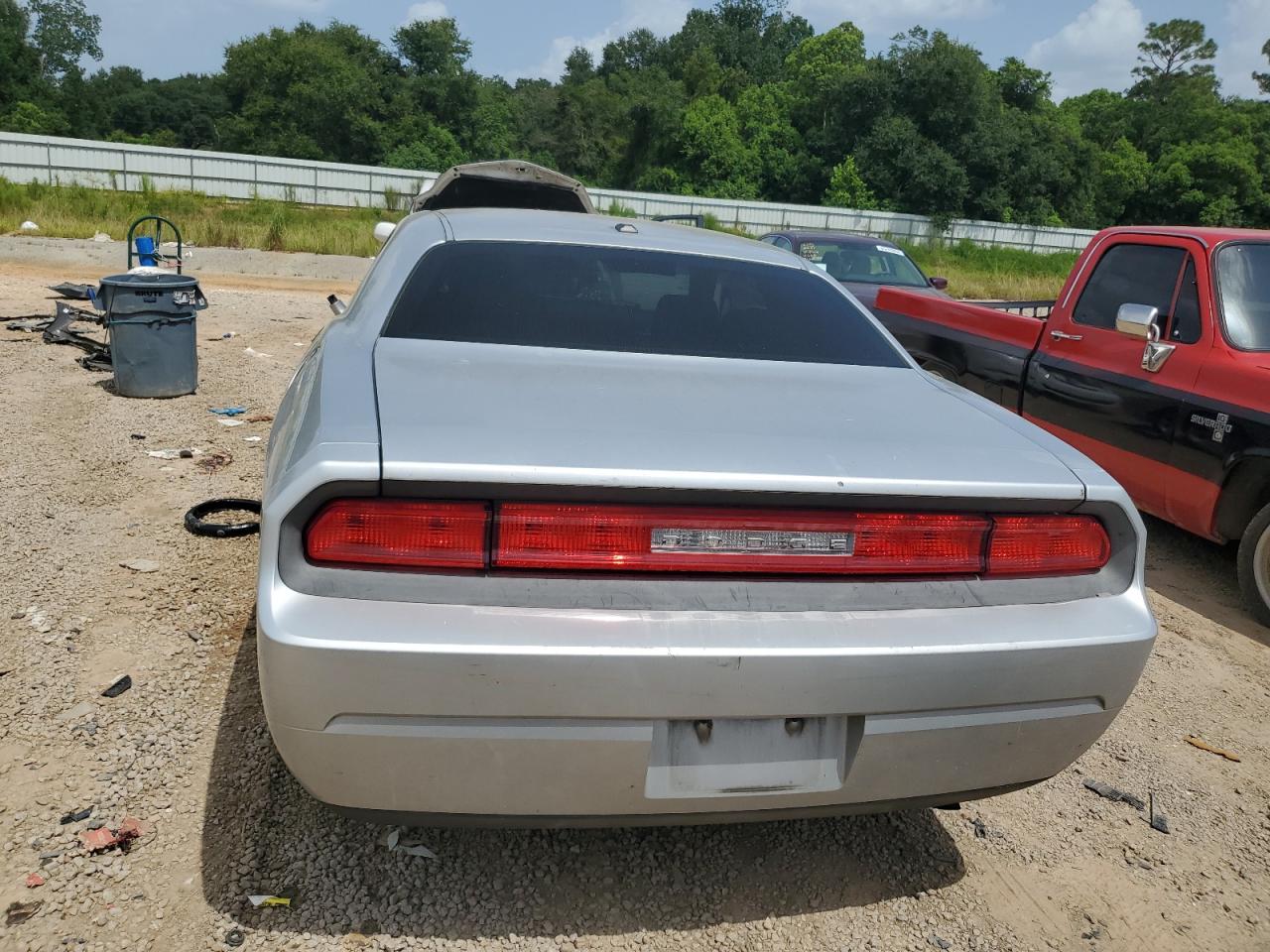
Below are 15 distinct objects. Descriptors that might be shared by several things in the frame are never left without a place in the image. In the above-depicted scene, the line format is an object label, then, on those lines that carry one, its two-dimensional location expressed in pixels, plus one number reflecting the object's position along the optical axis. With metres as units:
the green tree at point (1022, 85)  60.12
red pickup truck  4.51
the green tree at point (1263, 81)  76.69
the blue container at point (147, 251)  10.66
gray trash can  7.31
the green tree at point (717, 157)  55.38
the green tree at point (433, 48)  67.88
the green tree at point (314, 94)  62.75
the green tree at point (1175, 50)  79.94
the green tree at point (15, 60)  68.81
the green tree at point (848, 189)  50.75
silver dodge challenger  1.92
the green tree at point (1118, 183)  55.22
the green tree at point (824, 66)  57.44
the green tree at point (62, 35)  80.25
